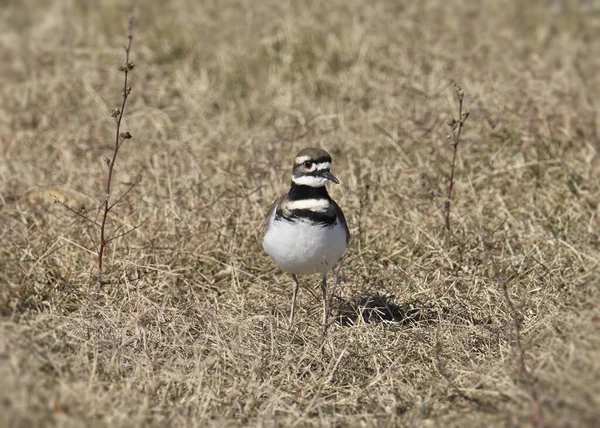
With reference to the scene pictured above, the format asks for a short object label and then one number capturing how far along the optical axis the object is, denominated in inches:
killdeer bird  406.6
